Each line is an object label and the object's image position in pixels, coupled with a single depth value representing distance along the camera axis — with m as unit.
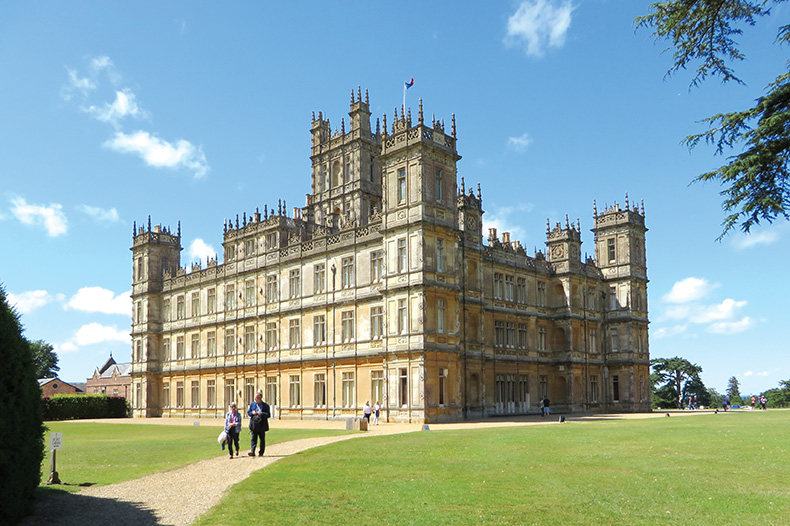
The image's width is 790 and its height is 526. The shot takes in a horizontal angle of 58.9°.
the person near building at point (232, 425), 20.75
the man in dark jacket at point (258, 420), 21.03
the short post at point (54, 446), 16.53
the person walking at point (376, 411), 40.54
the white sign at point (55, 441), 17.12
